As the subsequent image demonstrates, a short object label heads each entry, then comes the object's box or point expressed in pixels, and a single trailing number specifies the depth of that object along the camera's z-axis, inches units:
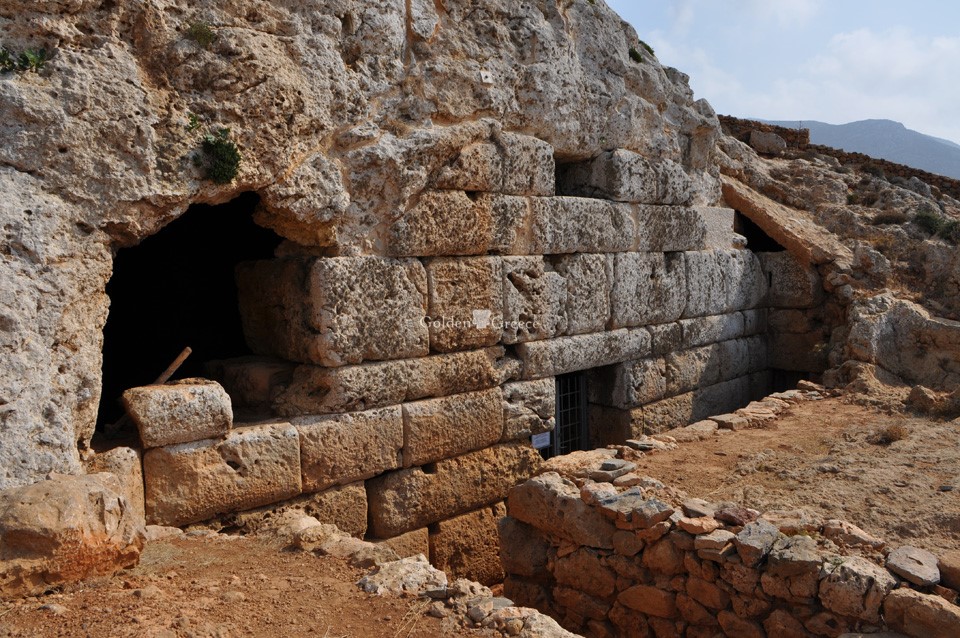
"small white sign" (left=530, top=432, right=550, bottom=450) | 284.0
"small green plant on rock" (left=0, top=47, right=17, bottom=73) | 162.6
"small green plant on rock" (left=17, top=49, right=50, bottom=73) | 164.9
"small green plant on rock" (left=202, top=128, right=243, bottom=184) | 191.5
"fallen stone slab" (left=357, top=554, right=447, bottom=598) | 152.3
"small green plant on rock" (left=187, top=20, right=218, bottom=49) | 189.0
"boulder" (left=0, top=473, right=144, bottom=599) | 131.7
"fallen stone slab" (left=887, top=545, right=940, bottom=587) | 161.6
